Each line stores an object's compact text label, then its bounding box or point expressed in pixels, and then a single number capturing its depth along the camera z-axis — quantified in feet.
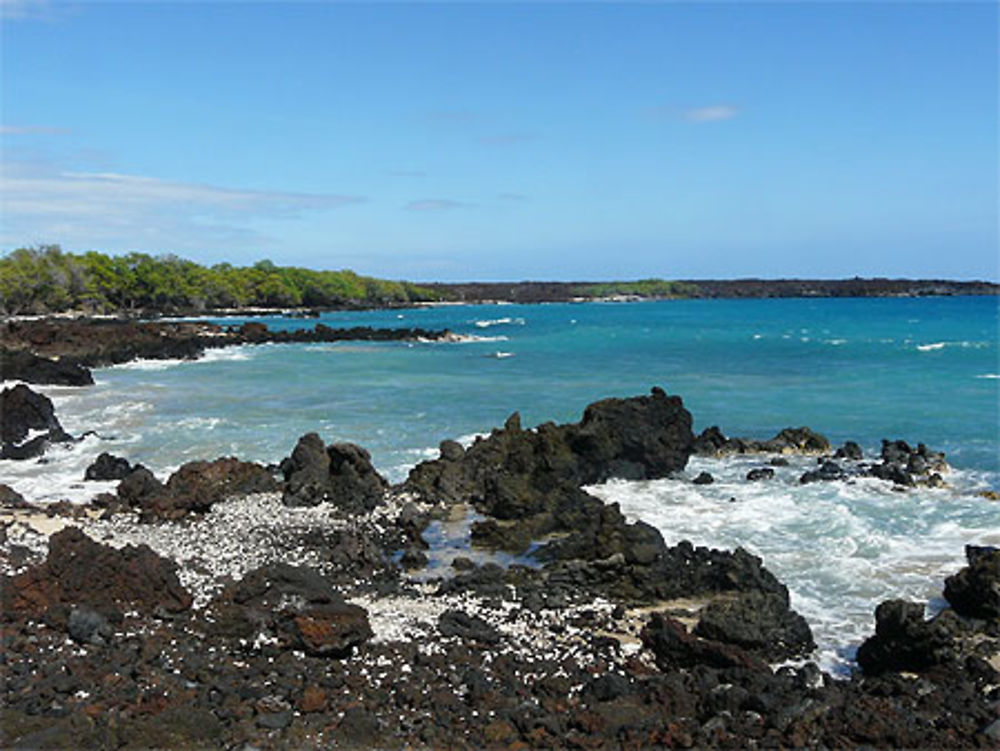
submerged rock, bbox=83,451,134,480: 69.82
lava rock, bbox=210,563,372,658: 35.58
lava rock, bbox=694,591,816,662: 37.80
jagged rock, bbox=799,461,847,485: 71.87
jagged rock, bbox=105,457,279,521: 58.39
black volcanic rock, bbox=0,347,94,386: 133.02
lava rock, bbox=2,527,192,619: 39.09
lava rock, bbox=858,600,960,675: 35.53
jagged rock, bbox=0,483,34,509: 58.44
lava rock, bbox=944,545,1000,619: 41.81
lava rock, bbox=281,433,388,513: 61.62
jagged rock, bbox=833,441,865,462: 81.20
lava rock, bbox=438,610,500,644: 37.73
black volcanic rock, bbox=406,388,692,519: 62.34
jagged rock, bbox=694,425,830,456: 86.12
